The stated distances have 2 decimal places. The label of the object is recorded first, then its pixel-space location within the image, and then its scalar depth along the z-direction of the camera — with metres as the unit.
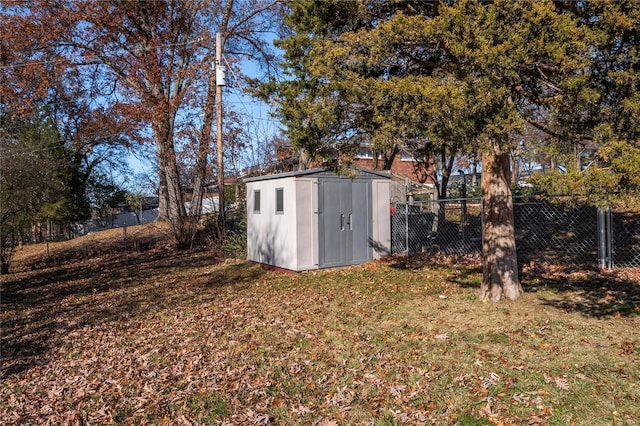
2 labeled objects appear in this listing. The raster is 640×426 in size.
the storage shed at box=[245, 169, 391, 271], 10.34
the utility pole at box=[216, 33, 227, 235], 13.20
